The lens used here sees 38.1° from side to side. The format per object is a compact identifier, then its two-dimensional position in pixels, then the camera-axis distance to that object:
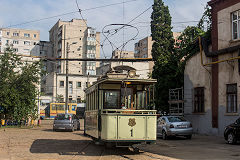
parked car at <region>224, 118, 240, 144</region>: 16.91
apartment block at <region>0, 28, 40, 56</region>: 105.88
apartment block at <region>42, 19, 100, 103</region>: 91.12
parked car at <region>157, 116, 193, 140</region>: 20.64
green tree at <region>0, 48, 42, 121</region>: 33.03
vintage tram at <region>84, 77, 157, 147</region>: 12.31
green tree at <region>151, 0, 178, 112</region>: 33.06
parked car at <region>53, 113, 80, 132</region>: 28.42
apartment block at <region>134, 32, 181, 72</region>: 95.75
